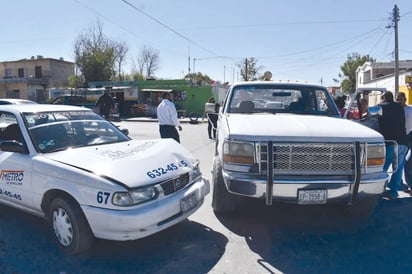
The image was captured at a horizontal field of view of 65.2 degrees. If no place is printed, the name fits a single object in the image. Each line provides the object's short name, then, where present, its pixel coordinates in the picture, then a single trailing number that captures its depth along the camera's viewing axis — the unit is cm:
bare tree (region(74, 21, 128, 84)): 4028
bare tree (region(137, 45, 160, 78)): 6200
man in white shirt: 733
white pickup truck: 355
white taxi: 312
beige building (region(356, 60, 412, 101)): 2309
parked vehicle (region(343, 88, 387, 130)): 595
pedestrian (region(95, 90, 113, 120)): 1405
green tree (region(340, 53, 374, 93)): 5874
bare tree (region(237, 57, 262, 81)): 5283
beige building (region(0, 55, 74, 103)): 4431
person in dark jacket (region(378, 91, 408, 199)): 532
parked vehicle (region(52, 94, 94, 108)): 2245
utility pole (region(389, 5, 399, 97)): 2180
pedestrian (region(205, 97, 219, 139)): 597
